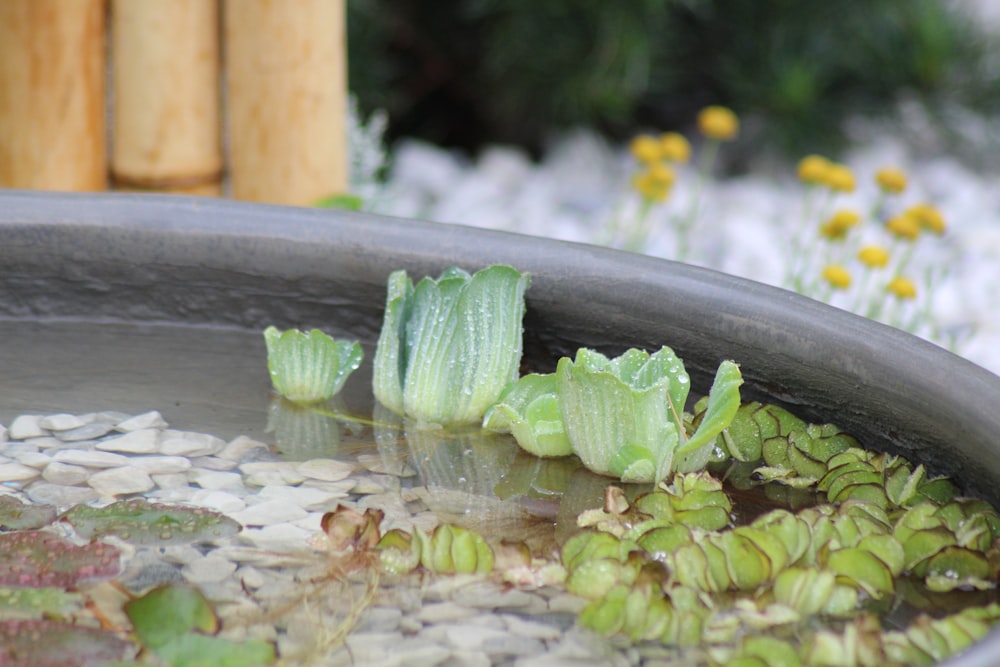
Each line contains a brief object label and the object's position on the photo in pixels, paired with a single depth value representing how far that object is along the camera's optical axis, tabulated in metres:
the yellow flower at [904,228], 3.02
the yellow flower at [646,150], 3.43
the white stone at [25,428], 2.55
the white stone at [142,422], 2.57
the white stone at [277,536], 2.46
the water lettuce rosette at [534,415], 2.54
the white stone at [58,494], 2.50
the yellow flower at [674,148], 3.41
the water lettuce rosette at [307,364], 2.58
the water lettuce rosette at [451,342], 2.56
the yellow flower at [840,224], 3.04
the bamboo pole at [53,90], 2.84
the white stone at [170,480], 2.52
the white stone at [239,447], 2.55
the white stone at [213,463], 2.54
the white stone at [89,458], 2.53
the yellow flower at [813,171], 3.11
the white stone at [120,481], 2.51
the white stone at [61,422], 2.56
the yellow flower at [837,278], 2.96
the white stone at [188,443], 2.55
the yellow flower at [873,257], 2.98
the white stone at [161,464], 2.53
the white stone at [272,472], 2.53
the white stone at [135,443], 2.55
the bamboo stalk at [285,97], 2.86
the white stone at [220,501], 2.49
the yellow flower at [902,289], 2.97
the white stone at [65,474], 2.51
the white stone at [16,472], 2.51
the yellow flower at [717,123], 3.57
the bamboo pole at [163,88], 2.84
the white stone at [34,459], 2.53
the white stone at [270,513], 2.48
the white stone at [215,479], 2.52
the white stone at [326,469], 2.53
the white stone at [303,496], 2.50
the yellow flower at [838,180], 3.11
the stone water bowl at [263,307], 2.52
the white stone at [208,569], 2.44
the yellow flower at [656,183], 3.38
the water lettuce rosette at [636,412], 2.49
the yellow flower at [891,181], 3.10
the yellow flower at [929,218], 3.07
